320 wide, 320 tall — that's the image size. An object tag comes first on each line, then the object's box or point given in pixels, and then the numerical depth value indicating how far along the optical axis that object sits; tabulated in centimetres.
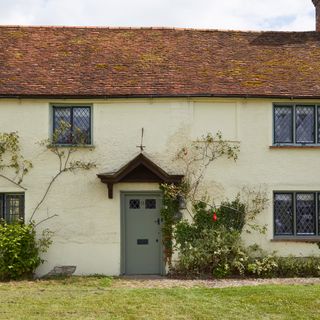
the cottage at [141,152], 1428
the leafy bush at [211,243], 1372
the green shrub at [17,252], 1323
